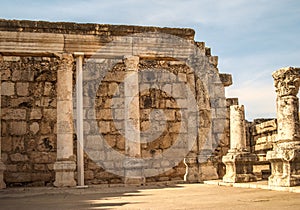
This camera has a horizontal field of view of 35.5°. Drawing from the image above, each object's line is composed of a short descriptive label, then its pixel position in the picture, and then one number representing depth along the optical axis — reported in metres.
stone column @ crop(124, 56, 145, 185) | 14.23
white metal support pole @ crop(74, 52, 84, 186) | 14.13
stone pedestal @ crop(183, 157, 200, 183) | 14.77
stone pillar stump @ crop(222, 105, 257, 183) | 12.75
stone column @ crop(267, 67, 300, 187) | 10.12
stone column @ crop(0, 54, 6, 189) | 13.49
